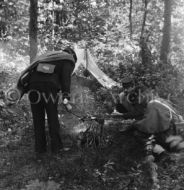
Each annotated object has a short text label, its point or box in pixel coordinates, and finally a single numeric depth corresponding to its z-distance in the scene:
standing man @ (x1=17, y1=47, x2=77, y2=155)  5.27
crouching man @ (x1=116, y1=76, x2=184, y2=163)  5.24
